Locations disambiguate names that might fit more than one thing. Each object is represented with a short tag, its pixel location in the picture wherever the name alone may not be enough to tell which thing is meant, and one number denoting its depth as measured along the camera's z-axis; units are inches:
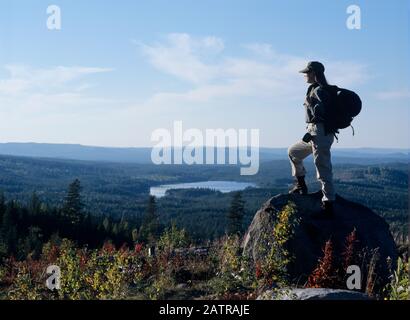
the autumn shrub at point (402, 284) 275.7
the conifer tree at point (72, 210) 2440.9
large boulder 376.8
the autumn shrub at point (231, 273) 335.3
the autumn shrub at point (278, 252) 341.4
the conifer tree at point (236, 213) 2186.0
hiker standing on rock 380.2
